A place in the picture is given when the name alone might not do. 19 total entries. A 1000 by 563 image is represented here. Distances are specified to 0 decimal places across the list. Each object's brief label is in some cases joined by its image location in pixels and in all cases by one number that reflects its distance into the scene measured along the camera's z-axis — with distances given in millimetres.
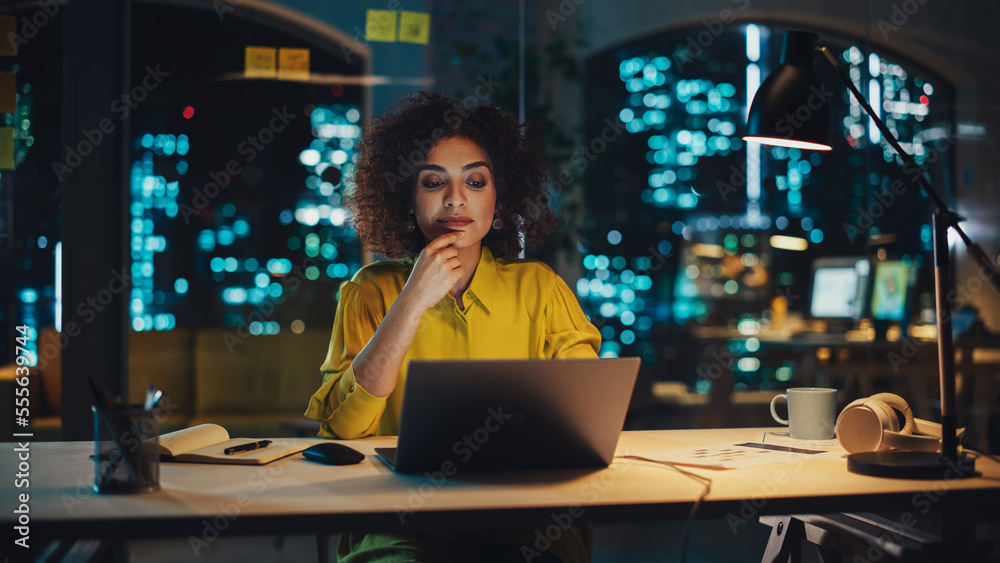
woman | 1507
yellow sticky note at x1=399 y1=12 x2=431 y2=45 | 3607
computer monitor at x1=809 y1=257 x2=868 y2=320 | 4406
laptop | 1118
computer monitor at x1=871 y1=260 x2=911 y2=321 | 4254
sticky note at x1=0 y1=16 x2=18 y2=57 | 3019
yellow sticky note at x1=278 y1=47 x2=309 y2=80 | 3562
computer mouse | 1292
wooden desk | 978
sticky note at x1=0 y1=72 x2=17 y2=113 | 2990
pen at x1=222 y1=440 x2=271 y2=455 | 1347
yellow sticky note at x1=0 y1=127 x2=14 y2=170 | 3031
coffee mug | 1540
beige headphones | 1373
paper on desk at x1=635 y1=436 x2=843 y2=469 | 1328
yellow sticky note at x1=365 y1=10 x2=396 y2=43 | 3592
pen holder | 1095
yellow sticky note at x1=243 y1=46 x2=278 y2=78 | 3547
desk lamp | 1239
